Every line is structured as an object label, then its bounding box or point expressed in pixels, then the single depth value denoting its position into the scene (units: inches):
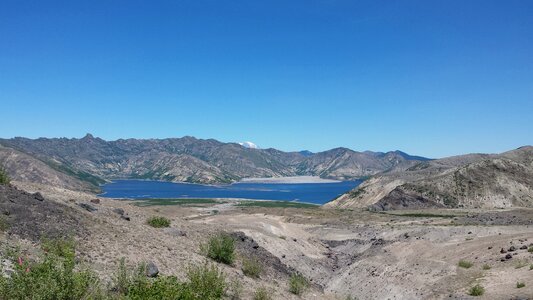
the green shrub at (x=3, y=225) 902.4
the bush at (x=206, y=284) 764.4
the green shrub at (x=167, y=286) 588.1
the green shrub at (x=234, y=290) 933.9
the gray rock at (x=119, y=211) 1463.7
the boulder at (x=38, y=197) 1178.9
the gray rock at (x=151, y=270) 905.1
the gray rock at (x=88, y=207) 1350.9
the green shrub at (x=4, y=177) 1237.0
